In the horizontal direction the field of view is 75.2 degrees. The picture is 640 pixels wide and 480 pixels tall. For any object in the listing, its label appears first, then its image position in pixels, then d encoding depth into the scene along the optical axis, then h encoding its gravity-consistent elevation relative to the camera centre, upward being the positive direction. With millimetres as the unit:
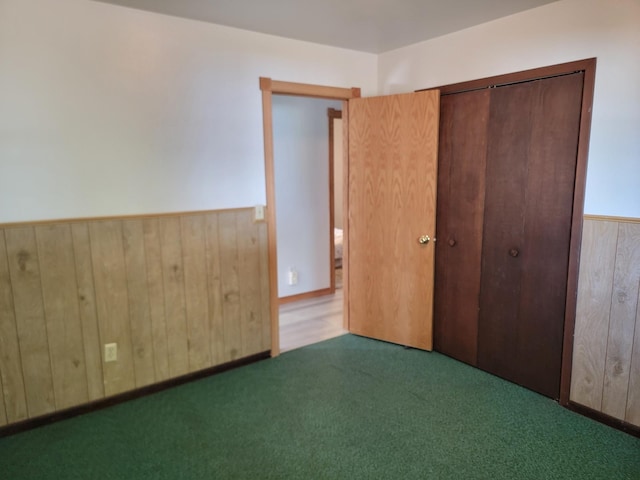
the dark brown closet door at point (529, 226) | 2457 -265
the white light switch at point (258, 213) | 3051 -188
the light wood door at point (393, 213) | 3115 -218
